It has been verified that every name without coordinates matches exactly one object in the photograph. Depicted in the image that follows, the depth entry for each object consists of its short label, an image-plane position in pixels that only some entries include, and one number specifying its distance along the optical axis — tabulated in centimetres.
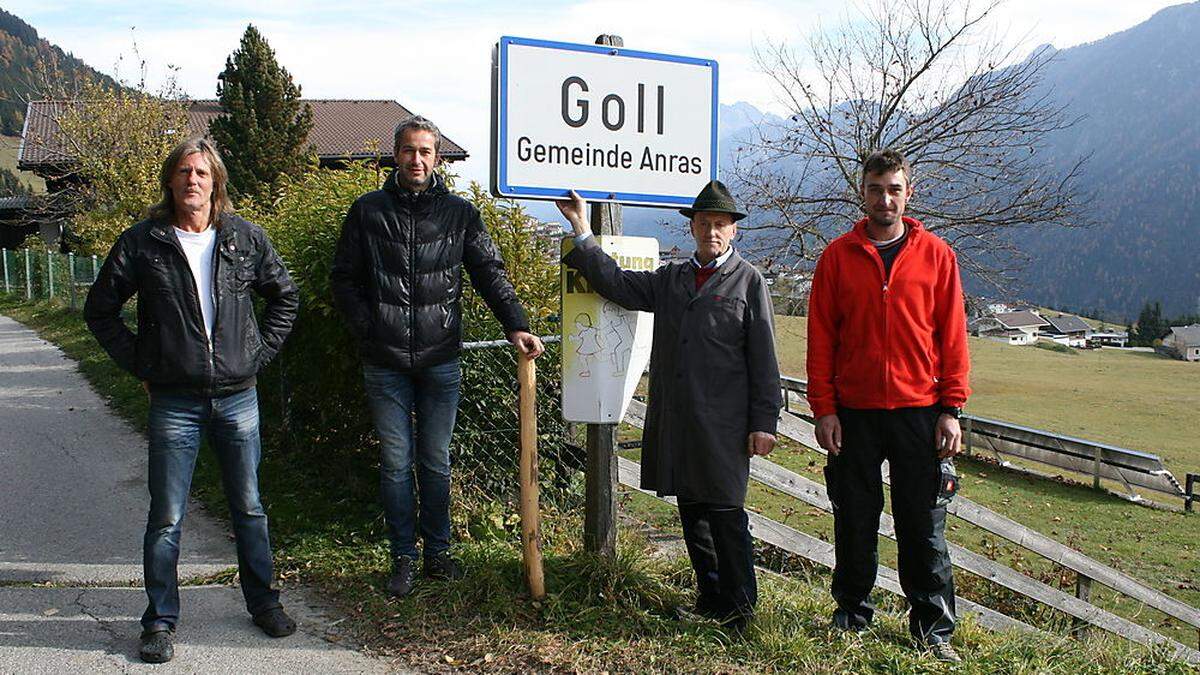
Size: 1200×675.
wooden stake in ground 397
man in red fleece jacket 360
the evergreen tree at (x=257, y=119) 2573
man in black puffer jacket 394
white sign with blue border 390
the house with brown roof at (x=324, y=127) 2775
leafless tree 1742
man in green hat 371
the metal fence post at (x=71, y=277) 2252
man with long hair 347
